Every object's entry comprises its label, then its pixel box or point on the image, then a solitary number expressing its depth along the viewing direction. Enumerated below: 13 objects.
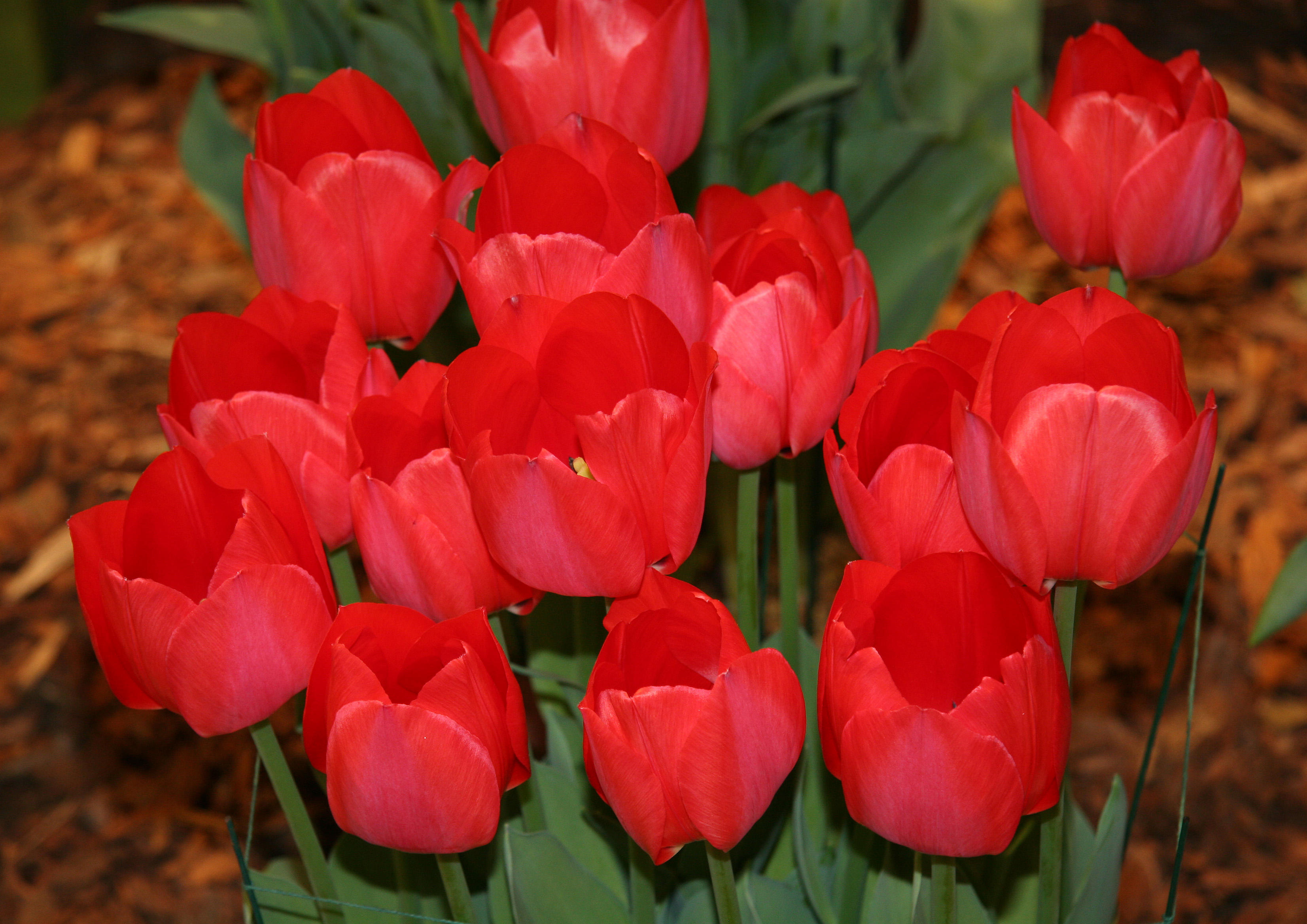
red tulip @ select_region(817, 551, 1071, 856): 1.43
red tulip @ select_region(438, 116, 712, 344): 1.48
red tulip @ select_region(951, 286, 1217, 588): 1.44
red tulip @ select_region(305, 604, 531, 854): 1.44
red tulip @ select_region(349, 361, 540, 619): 1.46
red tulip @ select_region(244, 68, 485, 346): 1.52
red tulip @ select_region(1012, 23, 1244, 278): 1.51
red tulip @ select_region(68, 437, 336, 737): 1.45
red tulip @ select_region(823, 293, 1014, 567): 1.46
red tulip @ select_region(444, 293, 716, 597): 1.45
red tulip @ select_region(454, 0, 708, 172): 1.55
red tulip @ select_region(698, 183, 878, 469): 1.49
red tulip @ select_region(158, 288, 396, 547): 1.49
